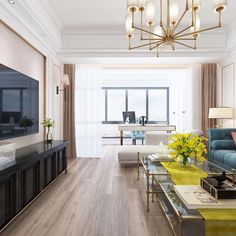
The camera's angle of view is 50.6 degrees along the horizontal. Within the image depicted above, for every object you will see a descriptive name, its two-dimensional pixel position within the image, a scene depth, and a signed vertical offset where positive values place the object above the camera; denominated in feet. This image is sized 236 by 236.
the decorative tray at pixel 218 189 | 6.22 -1.82
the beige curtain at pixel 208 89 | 21.61 +2.51
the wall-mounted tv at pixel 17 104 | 10.01 +0.61
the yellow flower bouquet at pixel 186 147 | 9.73 -1.14
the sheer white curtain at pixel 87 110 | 21.83 +0.65
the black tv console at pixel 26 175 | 7.63 -2.24
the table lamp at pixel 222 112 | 17.39 +0.42
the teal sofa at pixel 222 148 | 13.30 -1.90
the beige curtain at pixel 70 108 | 21.34 +0.80
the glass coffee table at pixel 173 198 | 5.86 -2.35
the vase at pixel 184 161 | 10.12 -1.76
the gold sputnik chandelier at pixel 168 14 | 9.11 +4.20
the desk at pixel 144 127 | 21.49 -0.81
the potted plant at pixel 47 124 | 14.69 -0.40
